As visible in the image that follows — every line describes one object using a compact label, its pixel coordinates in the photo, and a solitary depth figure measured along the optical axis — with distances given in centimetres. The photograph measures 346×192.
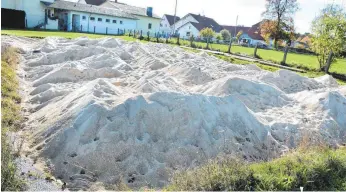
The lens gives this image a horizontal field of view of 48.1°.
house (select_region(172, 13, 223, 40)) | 6912
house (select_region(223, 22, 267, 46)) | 7375
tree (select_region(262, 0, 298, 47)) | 4450
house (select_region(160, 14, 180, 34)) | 7488
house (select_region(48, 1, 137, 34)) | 4206
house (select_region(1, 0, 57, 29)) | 3565
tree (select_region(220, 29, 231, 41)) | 6339
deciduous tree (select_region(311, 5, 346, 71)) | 2534
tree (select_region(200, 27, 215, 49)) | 5188
